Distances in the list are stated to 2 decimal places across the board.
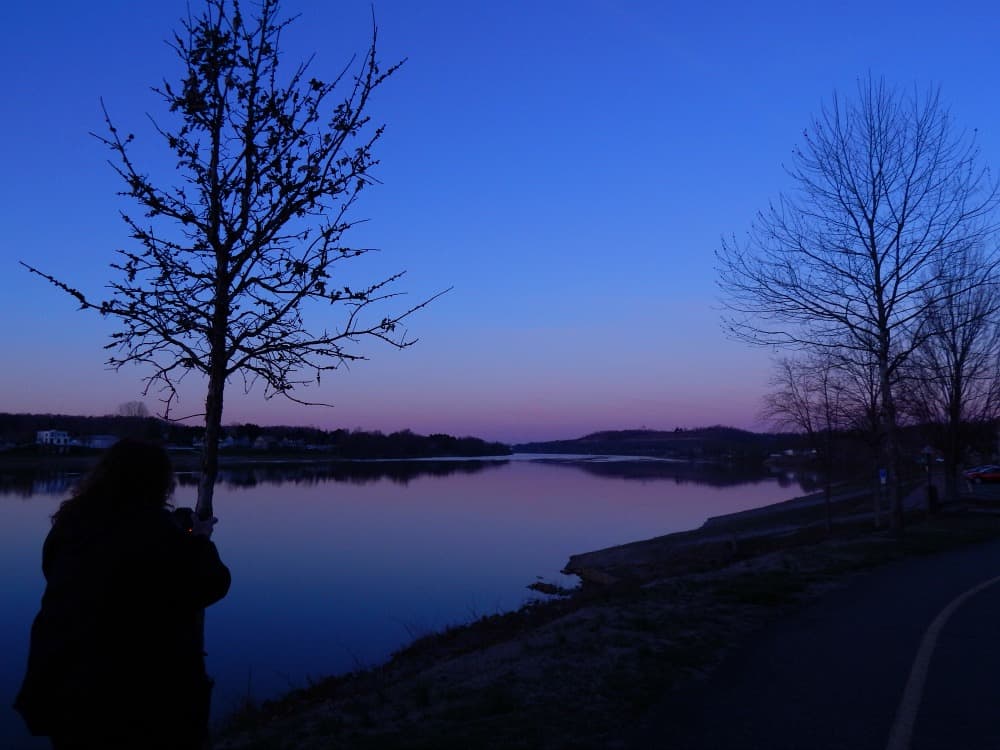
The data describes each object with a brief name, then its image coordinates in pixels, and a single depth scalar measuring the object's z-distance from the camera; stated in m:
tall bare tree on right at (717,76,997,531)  19.16
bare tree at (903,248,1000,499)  28.53
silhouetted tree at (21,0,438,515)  5.65
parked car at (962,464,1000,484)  46.97
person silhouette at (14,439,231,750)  3.14
